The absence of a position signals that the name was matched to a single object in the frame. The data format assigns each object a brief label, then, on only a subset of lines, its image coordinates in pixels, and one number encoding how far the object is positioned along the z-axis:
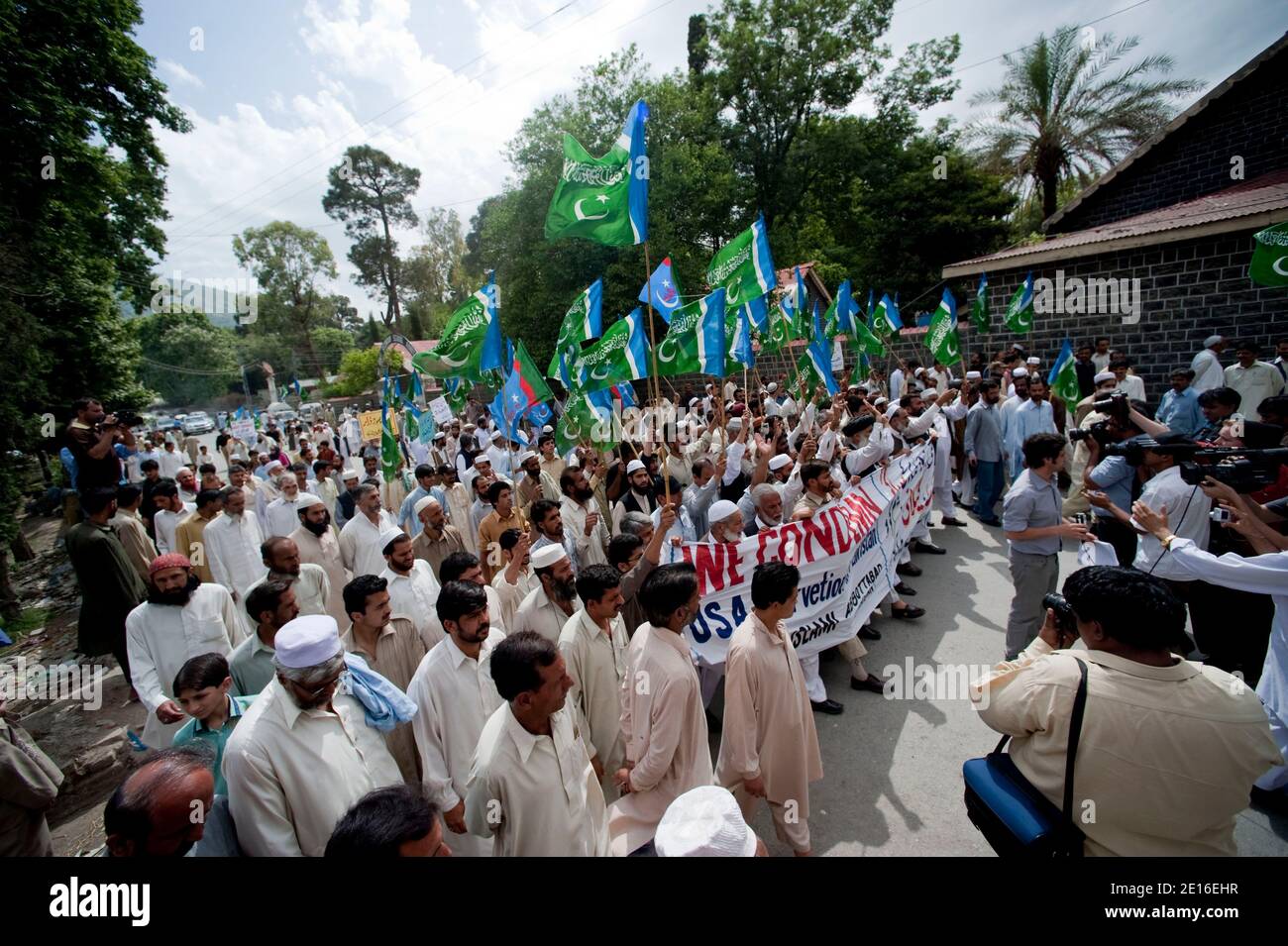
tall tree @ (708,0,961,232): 25.44
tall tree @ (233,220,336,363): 44.25
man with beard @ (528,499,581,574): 4.52
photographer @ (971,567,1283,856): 1.86
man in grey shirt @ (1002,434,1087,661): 4.25
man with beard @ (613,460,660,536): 5.97
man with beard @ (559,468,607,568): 5.33
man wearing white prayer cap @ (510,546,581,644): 3.57
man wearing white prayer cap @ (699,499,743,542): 4.37
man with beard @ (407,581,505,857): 2.87
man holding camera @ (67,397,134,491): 6.48
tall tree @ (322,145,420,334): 44.00
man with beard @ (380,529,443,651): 3.91
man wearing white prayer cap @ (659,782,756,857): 1.62
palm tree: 18.92
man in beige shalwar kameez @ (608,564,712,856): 2.68
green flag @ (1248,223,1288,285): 7.07
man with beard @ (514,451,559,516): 6.97
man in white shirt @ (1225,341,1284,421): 8.19
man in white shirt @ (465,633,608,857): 2.22
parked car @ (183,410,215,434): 36.08
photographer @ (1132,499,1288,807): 2.96
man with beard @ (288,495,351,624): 5.29
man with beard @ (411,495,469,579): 5.24
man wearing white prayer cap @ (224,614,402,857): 2.18
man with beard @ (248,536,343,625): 4.05
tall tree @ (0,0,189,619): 8.30
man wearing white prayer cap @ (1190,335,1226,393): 8.75
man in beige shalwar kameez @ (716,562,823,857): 2.87
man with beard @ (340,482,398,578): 5.29
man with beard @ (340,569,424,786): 3.27
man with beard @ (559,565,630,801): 3.15
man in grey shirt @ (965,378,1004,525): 8.23
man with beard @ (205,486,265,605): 5.51
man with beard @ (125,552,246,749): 3.52
